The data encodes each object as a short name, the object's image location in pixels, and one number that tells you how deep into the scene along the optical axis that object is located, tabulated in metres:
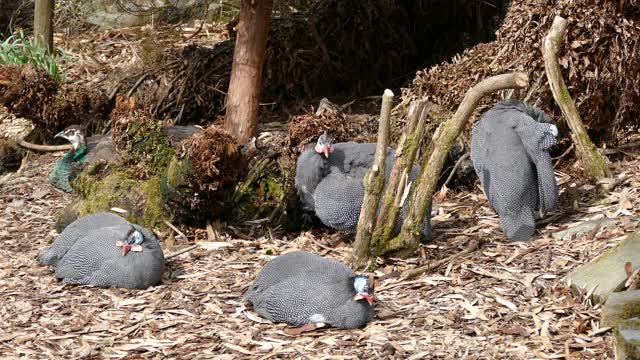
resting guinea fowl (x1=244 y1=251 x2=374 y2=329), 9.36
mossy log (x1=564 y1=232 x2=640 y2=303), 9.08
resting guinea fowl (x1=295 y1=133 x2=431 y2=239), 11.46
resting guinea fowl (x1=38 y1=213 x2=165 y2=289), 10.81
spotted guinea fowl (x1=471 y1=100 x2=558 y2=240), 11.13
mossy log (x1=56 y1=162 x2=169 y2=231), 12.58
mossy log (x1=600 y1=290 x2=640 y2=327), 8.41
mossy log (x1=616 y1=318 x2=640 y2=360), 7.78
